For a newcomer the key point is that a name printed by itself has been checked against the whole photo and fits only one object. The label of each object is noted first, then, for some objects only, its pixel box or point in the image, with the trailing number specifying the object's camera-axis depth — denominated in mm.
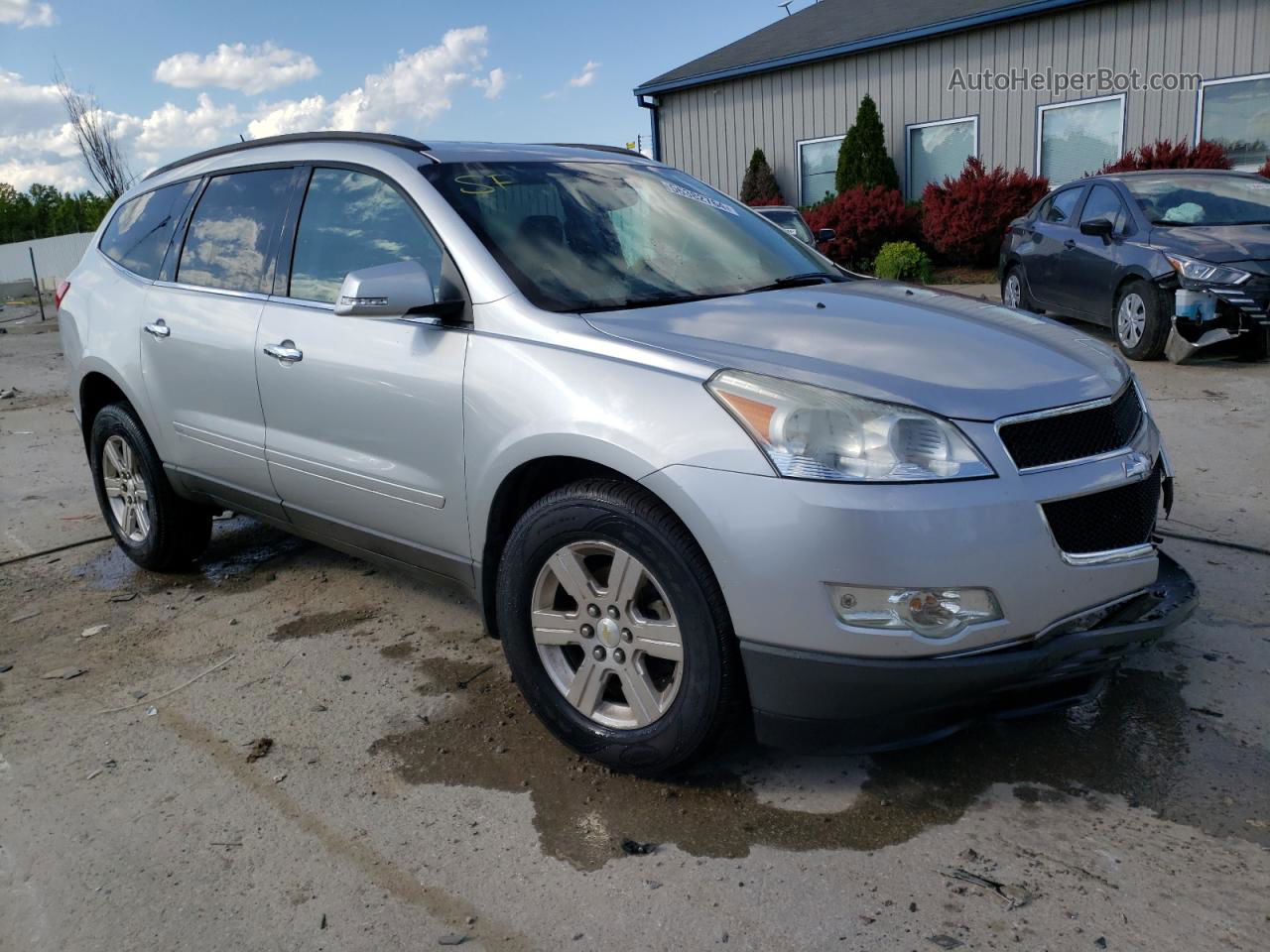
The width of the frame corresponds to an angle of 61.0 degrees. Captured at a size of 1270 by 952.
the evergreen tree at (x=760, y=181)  20453
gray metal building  14992
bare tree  38531
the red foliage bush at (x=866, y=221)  17922
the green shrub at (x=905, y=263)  16484
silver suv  2529
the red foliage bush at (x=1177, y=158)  14430
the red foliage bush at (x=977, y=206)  16422
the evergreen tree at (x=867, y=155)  18500
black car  8328
